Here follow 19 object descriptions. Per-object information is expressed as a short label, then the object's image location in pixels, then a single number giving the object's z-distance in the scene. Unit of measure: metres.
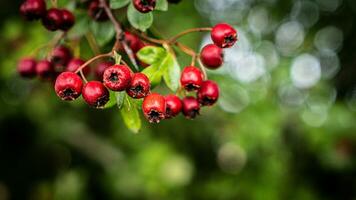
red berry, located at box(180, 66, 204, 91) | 0.35
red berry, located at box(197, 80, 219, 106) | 0.36
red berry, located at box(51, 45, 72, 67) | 0.41
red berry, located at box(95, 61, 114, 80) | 0.39
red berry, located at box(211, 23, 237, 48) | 0.35
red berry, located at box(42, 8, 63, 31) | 0.38
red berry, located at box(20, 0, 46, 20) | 0.38
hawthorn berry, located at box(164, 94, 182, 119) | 0.35
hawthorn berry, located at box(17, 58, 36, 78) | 0.42
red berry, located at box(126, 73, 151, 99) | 0.32
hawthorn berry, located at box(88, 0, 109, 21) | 0.39
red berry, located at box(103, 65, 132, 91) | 0.32
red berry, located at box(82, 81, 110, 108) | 0.32
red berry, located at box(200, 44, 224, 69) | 0.37
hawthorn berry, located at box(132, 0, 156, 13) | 0.34
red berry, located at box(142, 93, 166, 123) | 0.33
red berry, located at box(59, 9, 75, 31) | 0.38
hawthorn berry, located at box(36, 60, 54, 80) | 0.40
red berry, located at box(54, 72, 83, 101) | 0.33
